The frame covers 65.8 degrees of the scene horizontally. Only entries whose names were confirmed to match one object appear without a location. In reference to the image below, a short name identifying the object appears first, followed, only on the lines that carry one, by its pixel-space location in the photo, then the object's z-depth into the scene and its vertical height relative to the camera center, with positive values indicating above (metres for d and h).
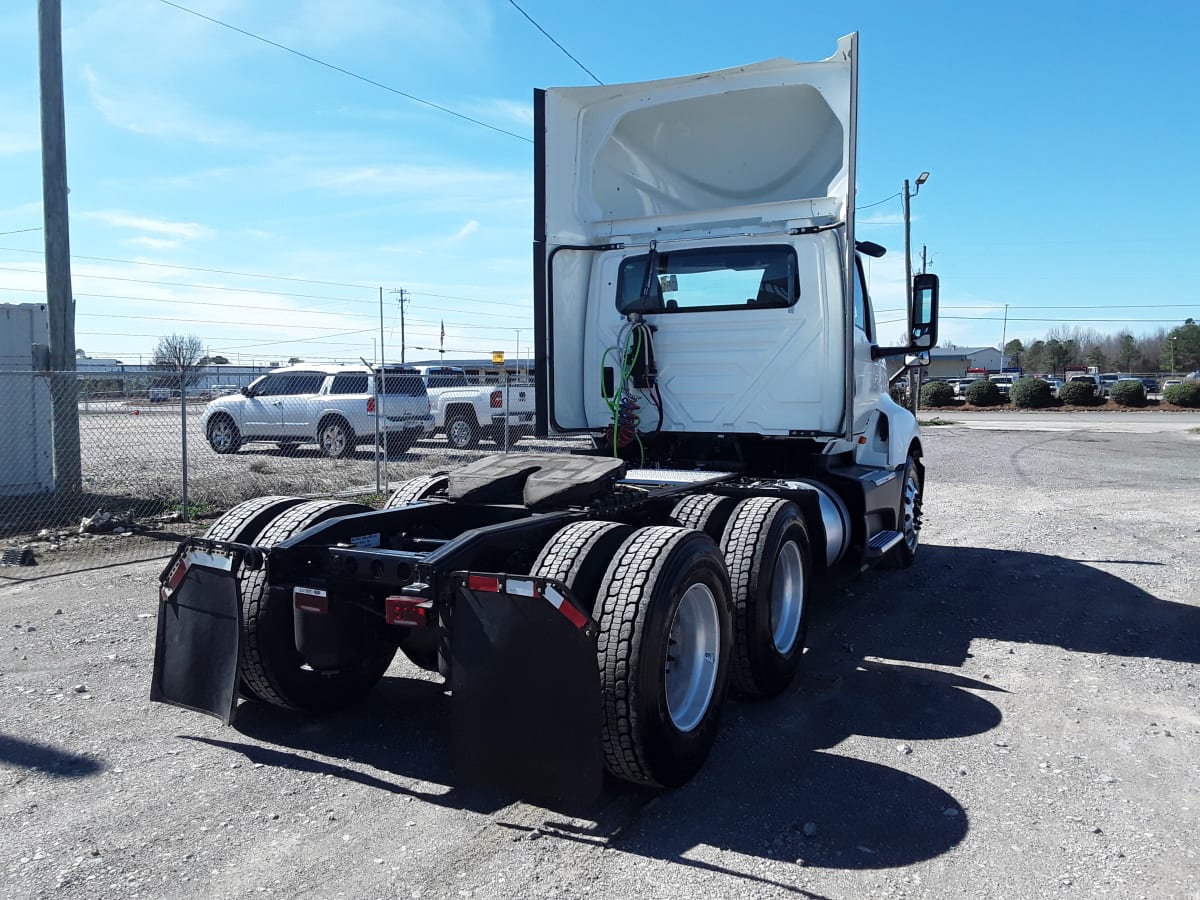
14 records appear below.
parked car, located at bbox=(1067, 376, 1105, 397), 43.38 +0.32
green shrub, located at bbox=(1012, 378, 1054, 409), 43.81 -0.20
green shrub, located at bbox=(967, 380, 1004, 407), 45.88 -0.15
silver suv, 17.03 -0.38
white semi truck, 3.46 -0.61
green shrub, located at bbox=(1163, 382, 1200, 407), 40.94 -0.19
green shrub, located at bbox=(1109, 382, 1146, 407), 42.00 -0.15
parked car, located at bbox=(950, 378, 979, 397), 55.38 +0.26
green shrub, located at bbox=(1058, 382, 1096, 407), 42.88 -0.15
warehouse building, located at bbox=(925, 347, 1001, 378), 106.81 +3.85
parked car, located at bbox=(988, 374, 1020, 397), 53.84 +0.62
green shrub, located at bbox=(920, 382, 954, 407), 48.47 -0.21
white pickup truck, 19.06 -0.39
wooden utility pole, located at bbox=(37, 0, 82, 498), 10.47 +1.71
